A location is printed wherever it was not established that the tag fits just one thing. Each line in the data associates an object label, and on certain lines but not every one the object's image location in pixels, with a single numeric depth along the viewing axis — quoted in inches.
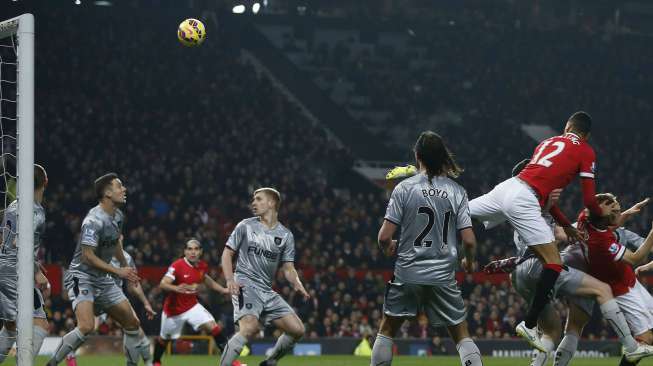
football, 755.2
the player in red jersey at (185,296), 617.3
